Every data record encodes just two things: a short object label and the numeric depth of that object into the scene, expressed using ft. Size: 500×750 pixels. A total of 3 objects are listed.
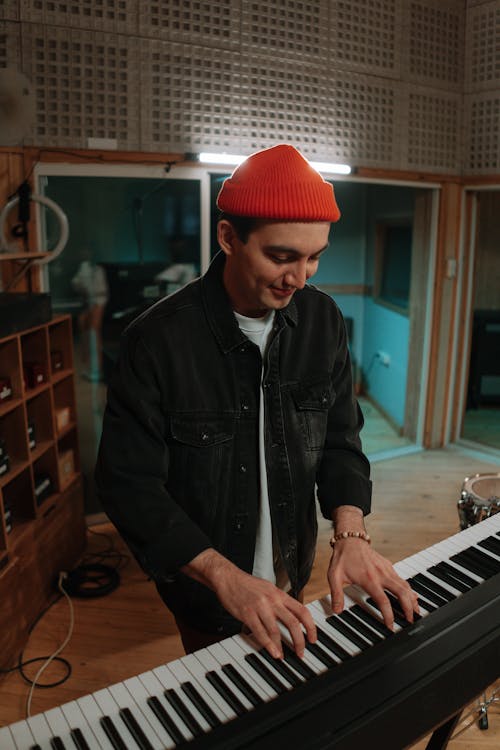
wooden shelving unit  8.84
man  3.61
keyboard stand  5.20
